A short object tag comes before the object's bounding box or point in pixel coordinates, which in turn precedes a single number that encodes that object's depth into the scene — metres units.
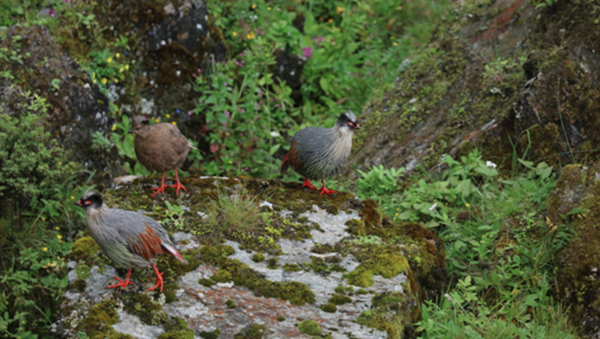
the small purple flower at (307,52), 18.95
